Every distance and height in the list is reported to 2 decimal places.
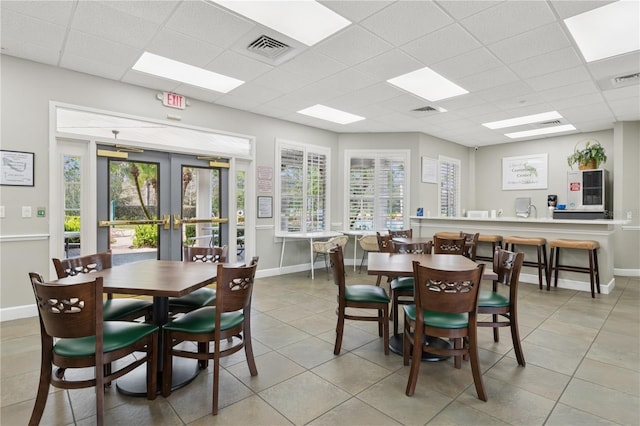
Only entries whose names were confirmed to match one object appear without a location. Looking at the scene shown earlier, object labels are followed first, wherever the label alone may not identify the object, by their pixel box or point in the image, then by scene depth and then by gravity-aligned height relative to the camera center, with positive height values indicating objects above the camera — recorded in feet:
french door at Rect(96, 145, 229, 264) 14.49 +0.39
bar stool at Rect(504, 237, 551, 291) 17.03 -1.92
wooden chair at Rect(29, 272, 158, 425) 5.77 -2.50
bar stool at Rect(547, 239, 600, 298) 15.53 -2.33
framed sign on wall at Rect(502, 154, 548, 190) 25.22 +3.06
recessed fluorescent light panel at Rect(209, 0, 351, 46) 9.05 +5.63
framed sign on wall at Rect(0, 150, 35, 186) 11.93 +1.58
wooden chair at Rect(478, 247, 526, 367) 8.67 -2.45
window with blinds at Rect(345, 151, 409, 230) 23.43 +1.48
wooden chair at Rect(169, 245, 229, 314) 9.18 -2.41
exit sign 15.44 +5.25
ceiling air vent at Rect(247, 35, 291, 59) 10.87 +5.59
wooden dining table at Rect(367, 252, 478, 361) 8.82 -1.58
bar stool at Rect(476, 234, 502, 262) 18.89 -1.71
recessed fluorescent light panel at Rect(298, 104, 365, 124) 18.51 +5.67
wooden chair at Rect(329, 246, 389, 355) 9.39 -2.57
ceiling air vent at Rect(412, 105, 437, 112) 18.07 +5.59
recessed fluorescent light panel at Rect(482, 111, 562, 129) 19.08 +5.54
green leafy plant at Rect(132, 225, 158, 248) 15.33 -1.17
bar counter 16.25 -1.24
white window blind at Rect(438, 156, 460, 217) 25.71 +1.97
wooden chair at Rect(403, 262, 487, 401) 7.14 -2.15
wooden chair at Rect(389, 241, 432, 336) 10.30 -2.51
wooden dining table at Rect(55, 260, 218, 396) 6.85 -1.59
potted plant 21.44 +3.58
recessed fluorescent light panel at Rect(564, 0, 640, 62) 9.42 +5.65
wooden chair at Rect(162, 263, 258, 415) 7.02 -2.53
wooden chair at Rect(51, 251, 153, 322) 8.17 -2.41
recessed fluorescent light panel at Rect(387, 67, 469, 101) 13.96 +5.71
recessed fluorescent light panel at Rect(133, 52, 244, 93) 12.69 +5.70
